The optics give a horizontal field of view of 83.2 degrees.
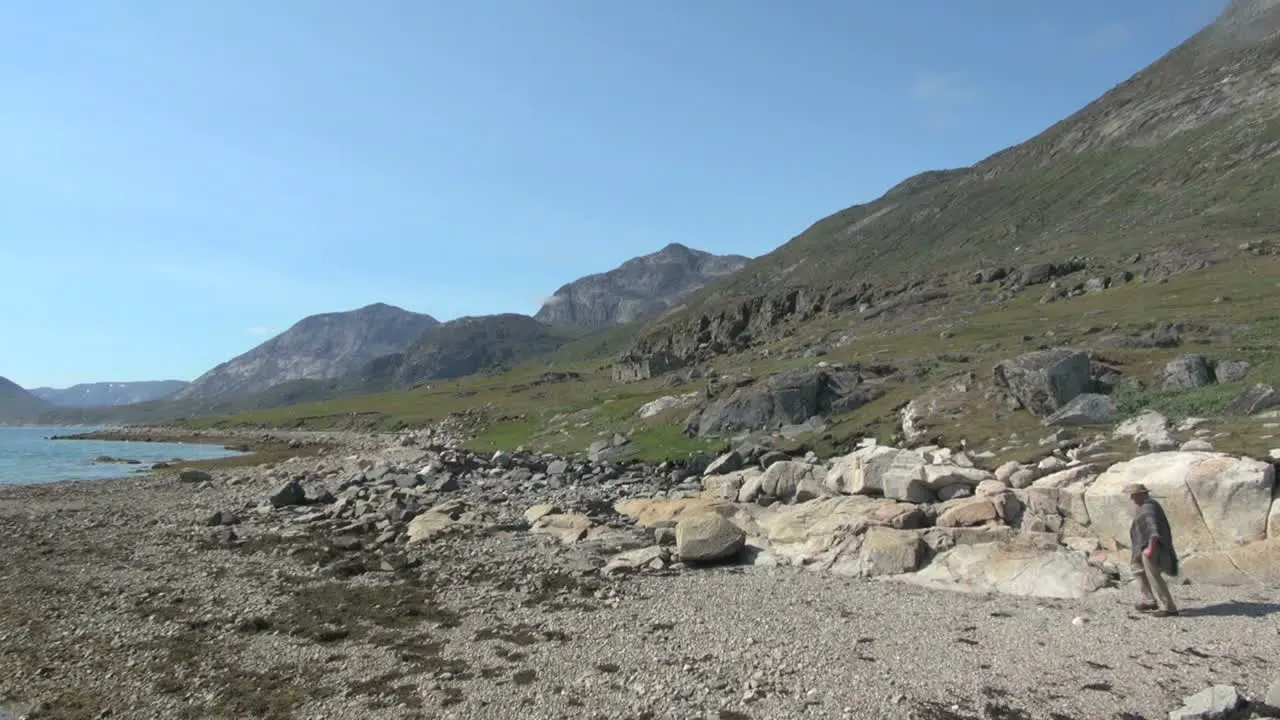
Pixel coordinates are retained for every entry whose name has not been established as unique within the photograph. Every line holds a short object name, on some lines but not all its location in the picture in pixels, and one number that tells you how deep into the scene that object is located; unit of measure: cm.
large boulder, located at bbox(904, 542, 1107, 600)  1920
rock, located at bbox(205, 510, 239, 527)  3744
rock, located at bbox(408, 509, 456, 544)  3133
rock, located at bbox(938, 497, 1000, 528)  2328
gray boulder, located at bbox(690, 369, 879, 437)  4775
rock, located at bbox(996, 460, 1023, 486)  2588
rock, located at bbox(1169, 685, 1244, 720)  1223
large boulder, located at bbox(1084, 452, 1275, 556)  1841
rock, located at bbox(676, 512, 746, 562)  2511
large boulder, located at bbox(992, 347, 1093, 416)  3391
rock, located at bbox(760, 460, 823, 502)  3118
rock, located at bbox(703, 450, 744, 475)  3838
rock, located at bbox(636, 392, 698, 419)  6325
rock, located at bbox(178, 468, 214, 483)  6228
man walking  1694
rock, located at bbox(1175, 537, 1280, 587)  1789
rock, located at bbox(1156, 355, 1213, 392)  3294
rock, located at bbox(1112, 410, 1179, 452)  2397
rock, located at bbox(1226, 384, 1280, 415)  2652
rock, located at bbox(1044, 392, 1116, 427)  3092
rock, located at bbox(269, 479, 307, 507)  4206
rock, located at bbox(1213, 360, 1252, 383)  3212
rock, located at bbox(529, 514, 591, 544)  3034
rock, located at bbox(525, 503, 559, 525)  3397
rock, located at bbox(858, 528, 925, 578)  2241
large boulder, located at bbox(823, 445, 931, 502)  2655
